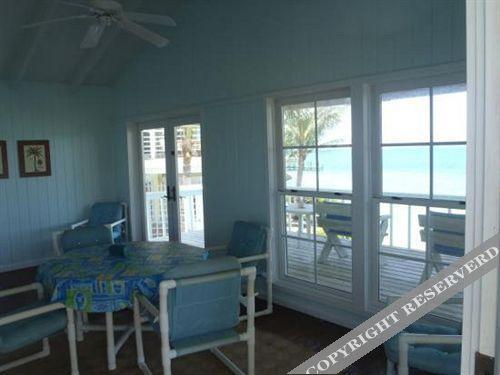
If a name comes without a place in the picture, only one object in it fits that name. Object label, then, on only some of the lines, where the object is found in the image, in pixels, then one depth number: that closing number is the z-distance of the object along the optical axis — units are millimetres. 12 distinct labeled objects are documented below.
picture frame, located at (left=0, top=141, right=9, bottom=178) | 5656
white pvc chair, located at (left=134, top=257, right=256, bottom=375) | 2404
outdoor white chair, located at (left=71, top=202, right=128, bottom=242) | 6117
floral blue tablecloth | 2734
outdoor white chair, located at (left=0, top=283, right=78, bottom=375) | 2537
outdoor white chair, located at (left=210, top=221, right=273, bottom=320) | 3967
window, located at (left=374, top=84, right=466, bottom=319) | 2961
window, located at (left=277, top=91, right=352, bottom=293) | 3648
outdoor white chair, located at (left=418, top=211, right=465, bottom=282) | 2967
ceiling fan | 3089
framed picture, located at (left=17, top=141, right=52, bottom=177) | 5828
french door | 5488
